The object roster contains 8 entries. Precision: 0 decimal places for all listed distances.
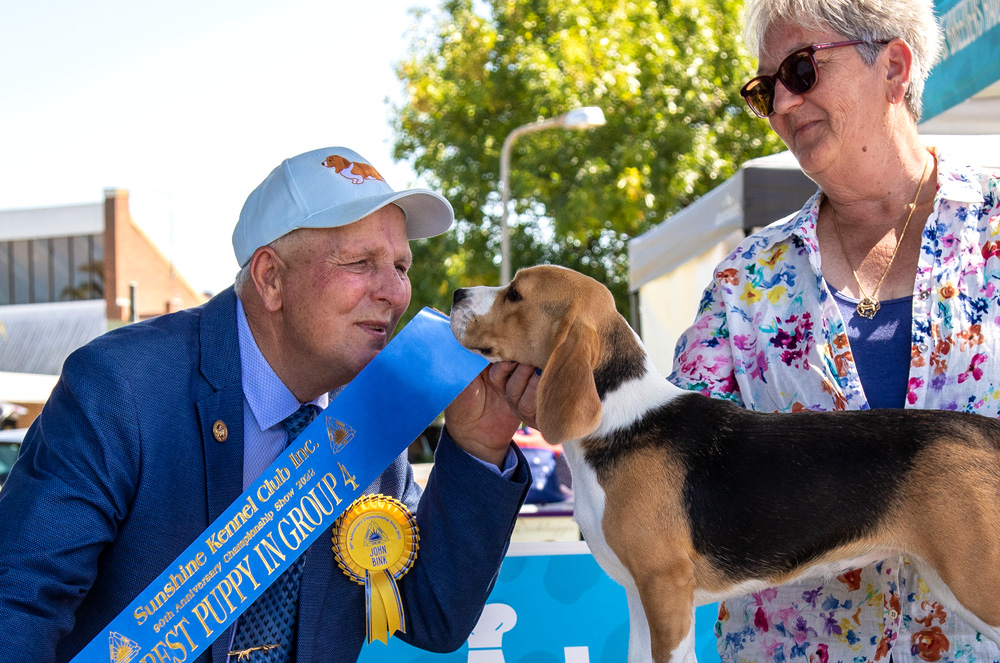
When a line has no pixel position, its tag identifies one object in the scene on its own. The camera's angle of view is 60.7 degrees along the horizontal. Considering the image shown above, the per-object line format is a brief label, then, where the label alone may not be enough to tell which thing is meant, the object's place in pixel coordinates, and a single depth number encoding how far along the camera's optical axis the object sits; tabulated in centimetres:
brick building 4609
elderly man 232
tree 1669
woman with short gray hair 225
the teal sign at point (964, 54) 436
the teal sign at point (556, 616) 340
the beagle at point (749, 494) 199
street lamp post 1458
